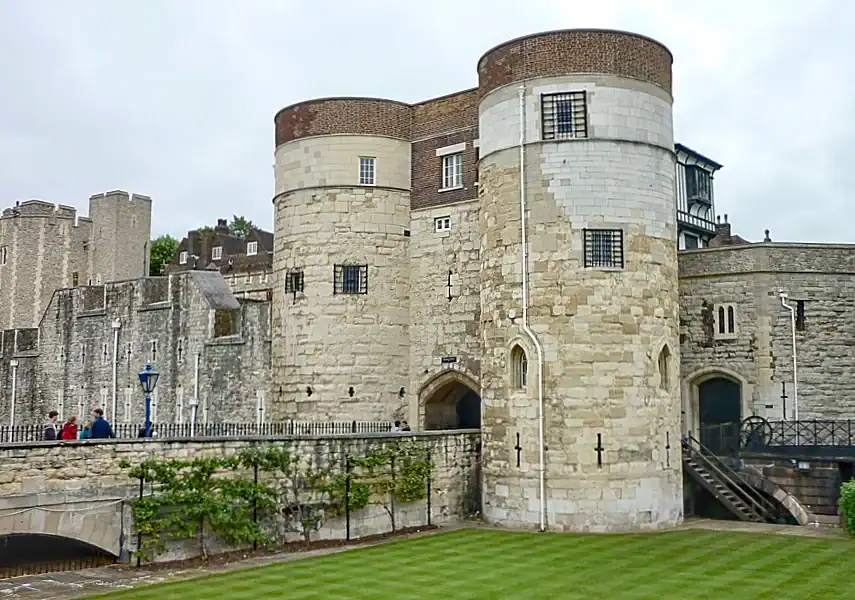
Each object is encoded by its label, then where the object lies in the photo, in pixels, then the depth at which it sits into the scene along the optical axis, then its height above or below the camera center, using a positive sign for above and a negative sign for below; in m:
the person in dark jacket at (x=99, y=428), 17.52 -0.67
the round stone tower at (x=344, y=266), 25.16 +3.45
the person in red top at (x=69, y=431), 17.92 -0.74
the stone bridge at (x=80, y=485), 14.29 -1.47
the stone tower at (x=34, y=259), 53.06 +7.57
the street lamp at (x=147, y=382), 18.75 +0.21
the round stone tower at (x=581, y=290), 19.38 +2.17
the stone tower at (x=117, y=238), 54.72 +9.11
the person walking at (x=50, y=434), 17.98 -0.80
